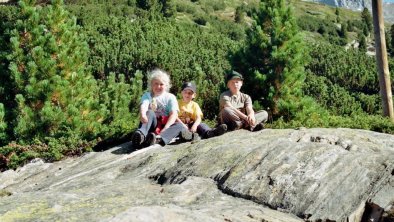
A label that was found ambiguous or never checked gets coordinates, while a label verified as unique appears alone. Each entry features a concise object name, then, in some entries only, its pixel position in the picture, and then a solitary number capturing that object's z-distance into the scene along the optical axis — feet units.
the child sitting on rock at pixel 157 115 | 26.84
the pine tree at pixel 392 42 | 183.57
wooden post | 40.57
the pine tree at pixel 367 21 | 264.52
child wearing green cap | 28.55
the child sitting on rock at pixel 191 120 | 27.55
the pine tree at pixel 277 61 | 45.14
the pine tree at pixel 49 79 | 41.39
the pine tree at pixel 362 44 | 214.90
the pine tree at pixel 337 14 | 333.66
